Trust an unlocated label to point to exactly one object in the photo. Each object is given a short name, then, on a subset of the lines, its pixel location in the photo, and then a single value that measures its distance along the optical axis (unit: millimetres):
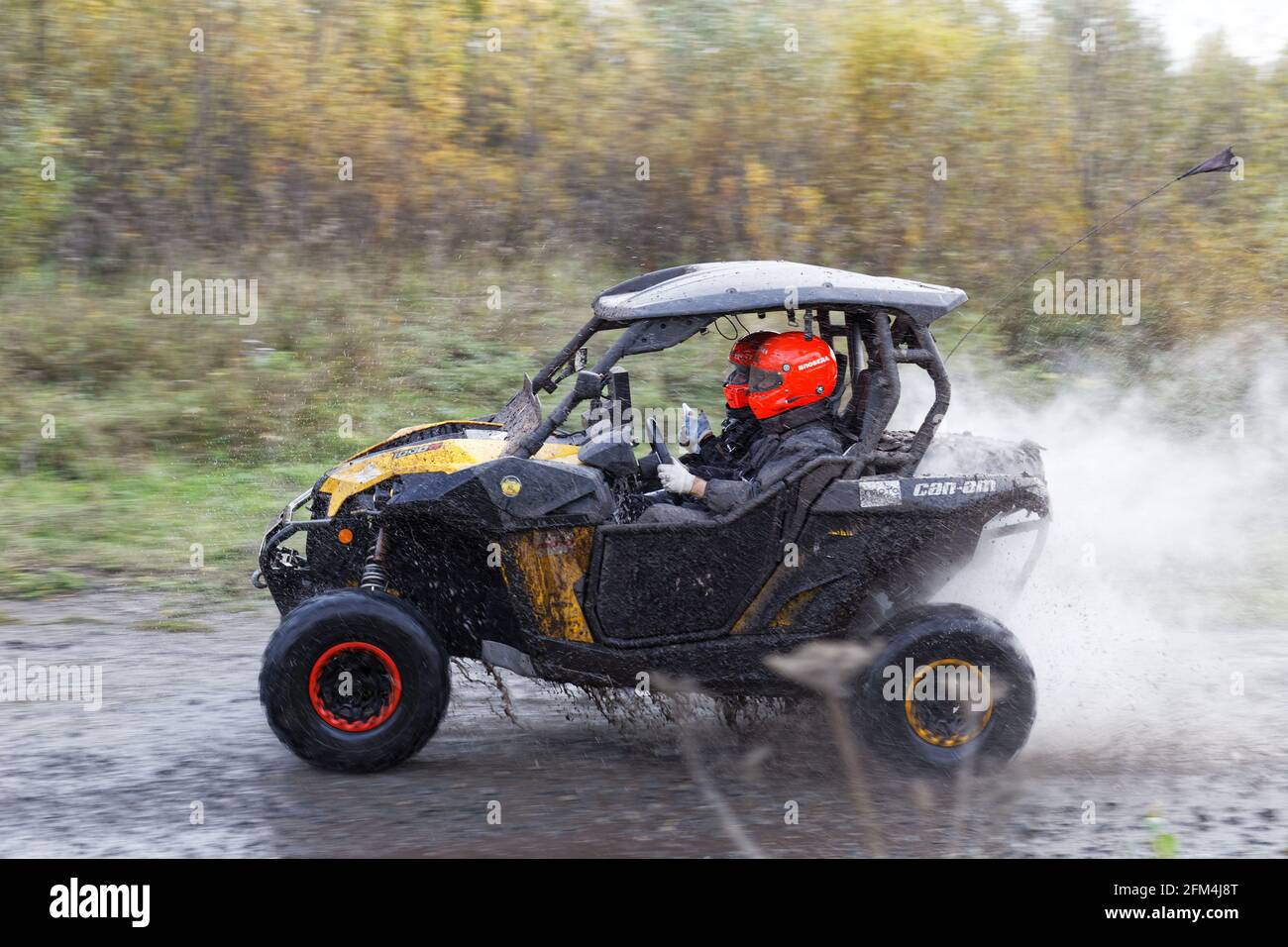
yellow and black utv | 5344
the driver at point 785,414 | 5504
